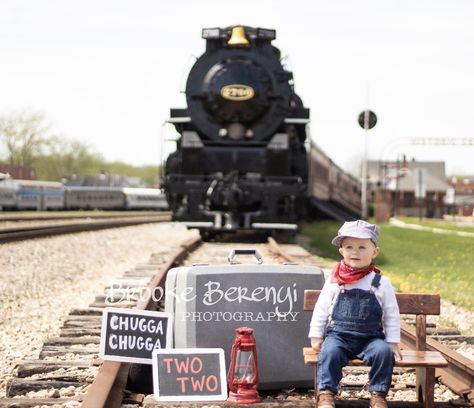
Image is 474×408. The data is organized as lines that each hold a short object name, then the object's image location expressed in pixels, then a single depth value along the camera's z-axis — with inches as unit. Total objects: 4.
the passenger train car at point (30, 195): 1747.0
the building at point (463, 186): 3886.3
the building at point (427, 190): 2554.6
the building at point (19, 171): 1958.4
